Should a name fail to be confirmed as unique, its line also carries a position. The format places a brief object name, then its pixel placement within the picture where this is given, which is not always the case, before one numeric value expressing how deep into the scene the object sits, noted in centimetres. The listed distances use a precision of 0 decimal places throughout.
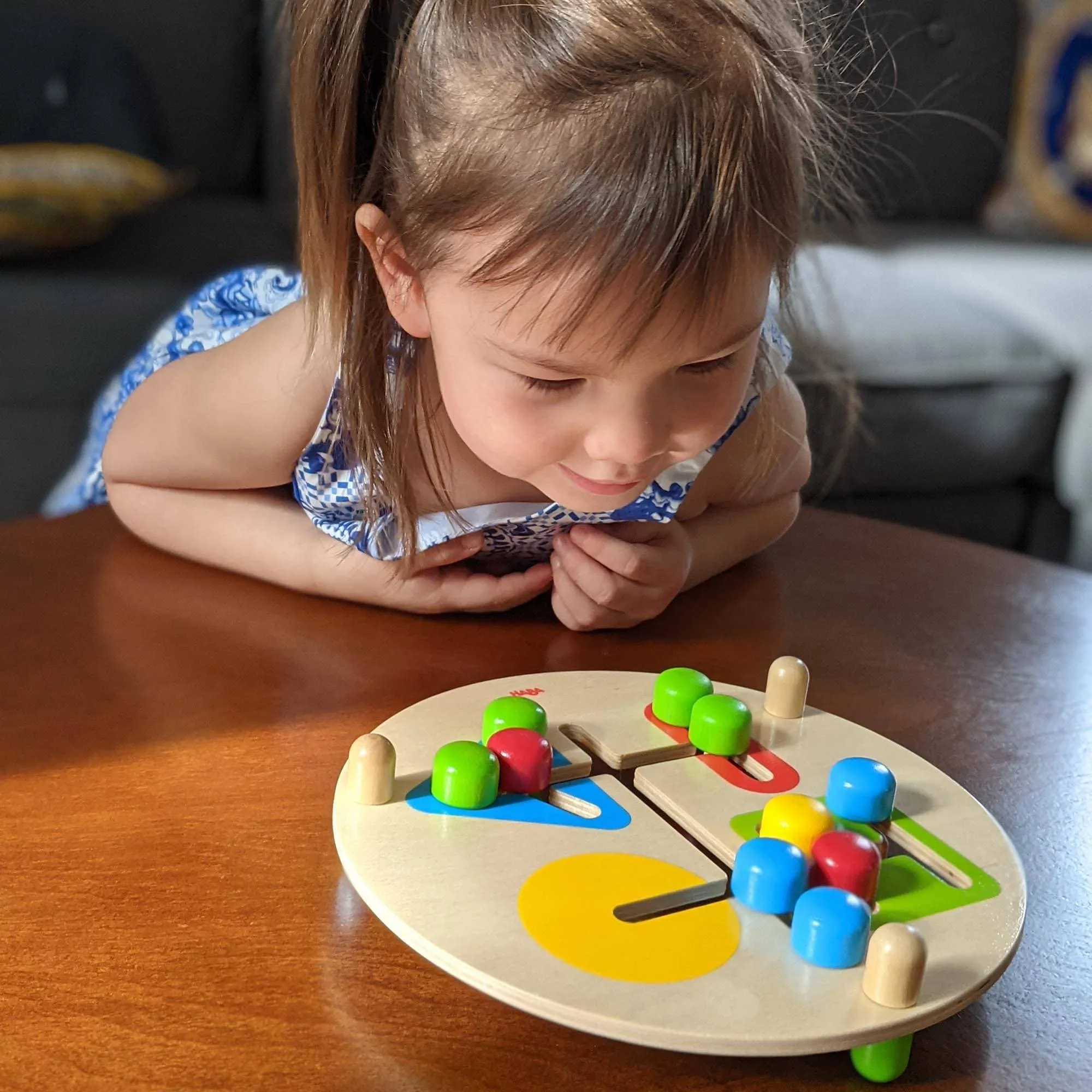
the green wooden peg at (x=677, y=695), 63
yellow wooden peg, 52
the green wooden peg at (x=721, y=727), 60
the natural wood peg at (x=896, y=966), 43
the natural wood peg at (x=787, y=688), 64
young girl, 59
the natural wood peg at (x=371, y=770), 54
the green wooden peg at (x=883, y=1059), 43
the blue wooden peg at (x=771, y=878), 48
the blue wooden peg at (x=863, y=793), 55
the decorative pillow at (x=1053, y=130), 191
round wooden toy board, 43
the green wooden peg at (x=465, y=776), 54
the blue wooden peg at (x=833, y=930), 45
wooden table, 44
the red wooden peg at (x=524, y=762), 56
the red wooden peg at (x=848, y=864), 49
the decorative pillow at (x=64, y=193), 146
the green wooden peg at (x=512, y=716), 60
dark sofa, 151
